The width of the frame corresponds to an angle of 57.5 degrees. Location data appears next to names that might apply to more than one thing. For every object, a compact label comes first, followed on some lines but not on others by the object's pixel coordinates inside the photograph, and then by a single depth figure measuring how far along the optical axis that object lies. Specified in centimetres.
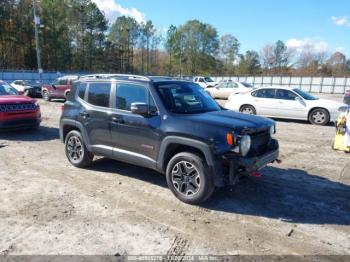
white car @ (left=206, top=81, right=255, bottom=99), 2446
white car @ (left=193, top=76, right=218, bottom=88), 3212
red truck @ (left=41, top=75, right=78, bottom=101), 2166
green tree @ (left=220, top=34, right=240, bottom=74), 9762
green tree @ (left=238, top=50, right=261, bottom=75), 9294
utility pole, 2964
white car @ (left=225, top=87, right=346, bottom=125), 1284
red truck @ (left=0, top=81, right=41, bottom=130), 965
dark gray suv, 460
